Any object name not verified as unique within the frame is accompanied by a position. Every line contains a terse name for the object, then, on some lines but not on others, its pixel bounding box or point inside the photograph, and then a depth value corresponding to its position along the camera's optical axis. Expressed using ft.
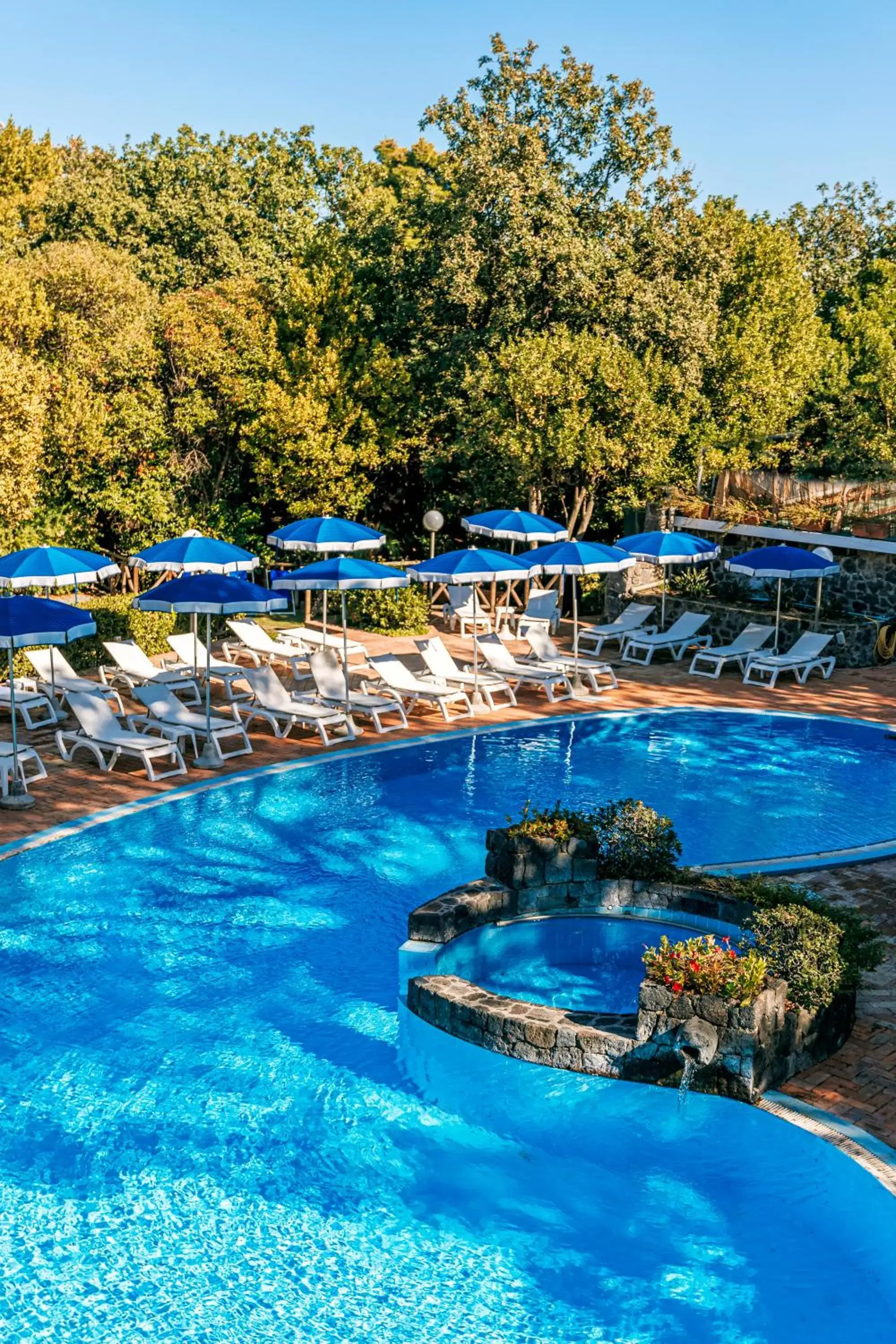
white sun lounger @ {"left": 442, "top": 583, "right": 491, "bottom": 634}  83.25
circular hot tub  35.68
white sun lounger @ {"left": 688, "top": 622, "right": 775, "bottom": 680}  74.18
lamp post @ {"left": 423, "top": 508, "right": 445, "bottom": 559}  86.38
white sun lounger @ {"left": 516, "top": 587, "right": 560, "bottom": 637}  84.53
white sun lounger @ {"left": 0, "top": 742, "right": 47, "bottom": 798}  49.29
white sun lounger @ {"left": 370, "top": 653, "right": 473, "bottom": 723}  63.16
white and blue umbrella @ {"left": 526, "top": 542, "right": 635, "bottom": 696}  67.10
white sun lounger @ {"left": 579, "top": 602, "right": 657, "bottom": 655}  78.74
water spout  28.96
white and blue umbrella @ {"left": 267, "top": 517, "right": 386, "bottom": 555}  64.18
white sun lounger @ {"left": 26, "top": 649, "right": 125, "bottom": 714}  59.77
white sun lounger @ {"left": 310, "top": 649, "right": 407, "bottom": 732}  61.31
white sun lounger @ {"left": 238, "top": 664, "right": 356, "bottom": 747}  58.95
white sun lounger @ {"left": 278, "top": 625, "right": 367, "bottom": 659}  74.08
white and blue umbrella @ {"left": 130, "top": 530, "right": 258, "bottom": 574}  59.06
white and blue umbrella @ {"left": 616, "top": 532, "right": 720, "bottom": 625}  73.15
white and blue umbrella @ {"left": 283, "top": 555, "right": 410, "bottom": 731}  60.18
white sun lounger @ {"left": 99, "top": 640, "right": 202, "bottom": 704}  62.54
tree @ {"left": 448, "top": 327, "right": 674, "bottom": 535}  85.56
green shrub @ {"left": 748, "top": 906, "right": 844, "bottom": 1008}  29.73
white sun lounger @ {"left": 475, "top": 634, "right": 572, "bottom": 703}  67.67
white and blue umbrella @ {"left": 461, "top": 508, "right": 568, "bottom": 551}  73.67
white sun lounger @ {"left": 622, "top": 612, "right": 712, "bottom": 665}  77.05
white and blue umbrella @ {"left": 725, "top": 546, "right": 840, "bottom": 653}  70.74
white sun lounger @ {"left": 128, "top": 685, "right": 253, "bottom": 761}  55.52
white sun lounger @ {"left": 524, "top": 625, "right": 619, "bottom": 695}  69.26
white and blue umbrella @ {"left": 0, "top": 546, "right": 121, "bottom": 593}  57.67
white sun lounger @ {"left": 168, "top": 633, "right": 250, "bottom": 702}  64.34
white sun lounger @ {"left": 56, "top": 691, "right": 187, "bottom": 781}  52.80
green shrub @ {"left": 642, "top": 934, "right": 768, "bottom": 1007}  28.66
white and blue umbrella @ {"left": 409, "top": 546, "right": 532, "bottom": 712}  64.08
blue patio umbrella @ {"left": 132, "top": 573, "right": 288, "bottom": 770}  53.21
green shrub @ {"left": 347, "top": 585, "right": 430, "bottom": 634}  83.46
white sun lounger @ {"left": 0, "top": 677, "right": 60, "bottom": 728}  58.23
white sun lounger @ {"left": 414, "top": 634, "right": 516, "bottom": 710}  66.28
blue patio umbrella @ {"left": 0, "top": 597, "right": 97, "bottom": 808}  46.80
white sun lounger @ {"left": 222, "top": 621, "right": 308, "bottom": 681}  70.08
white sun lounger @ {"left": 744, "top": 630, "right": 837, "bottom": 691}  72.18
